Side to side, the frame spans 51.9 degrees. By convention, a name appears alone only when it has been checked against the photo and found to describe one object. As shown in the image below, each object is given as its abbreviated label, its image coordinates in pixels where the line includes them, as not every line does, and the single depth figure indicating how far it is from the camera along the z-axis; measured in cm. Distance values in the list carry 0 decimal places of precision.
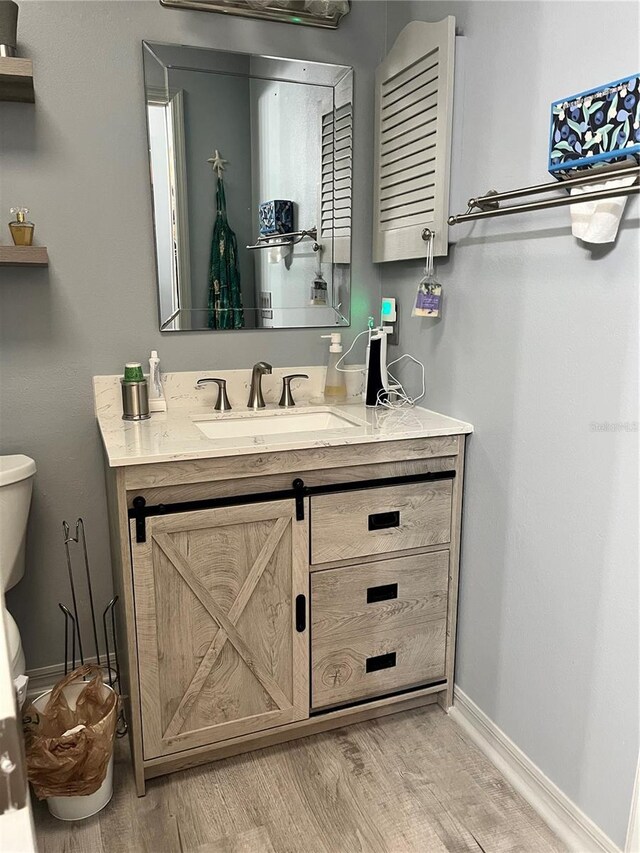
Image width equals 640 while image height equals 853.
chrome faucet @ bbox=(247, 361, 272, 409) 213
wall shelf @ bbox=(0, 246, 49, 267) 174
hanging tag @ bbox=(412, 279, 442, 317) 191
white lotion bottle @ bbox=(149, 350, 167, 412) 204
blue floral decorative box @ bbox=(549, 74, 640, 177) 123
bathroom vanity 162
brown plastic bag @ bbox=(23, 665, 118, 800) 153
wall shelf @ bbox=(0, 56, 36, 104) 160
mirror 197
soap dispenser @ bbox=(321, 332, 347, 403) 221
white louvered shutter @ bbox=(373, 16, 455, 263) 181
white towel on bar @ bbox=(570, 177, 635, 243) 129
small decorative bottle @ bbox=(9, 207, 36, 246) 178
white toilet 175
